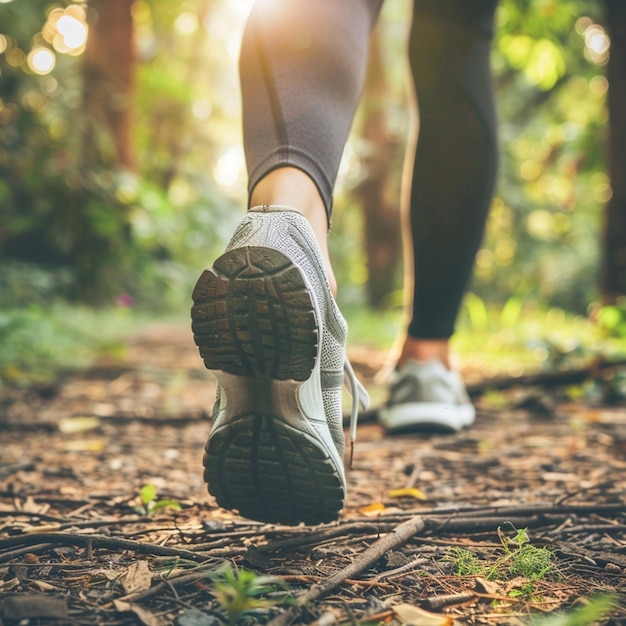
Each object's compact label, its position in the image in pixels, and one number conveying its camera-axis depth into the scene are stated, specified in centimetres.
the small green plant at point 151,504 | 120
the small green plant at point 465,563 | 96
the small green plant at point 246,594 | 75
